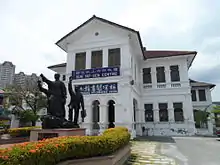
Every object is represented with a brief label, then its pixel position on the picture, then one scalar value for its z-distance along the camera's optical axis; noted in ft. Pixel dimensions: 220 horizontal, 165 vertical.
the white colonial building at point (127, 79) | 42.47
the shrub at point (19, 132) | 35.09
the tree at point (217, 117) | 47.17
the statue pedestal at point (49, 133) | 20.31
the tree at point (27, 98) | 61.46
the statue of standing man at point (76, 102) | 26.15
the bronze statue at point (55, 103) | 22.16
